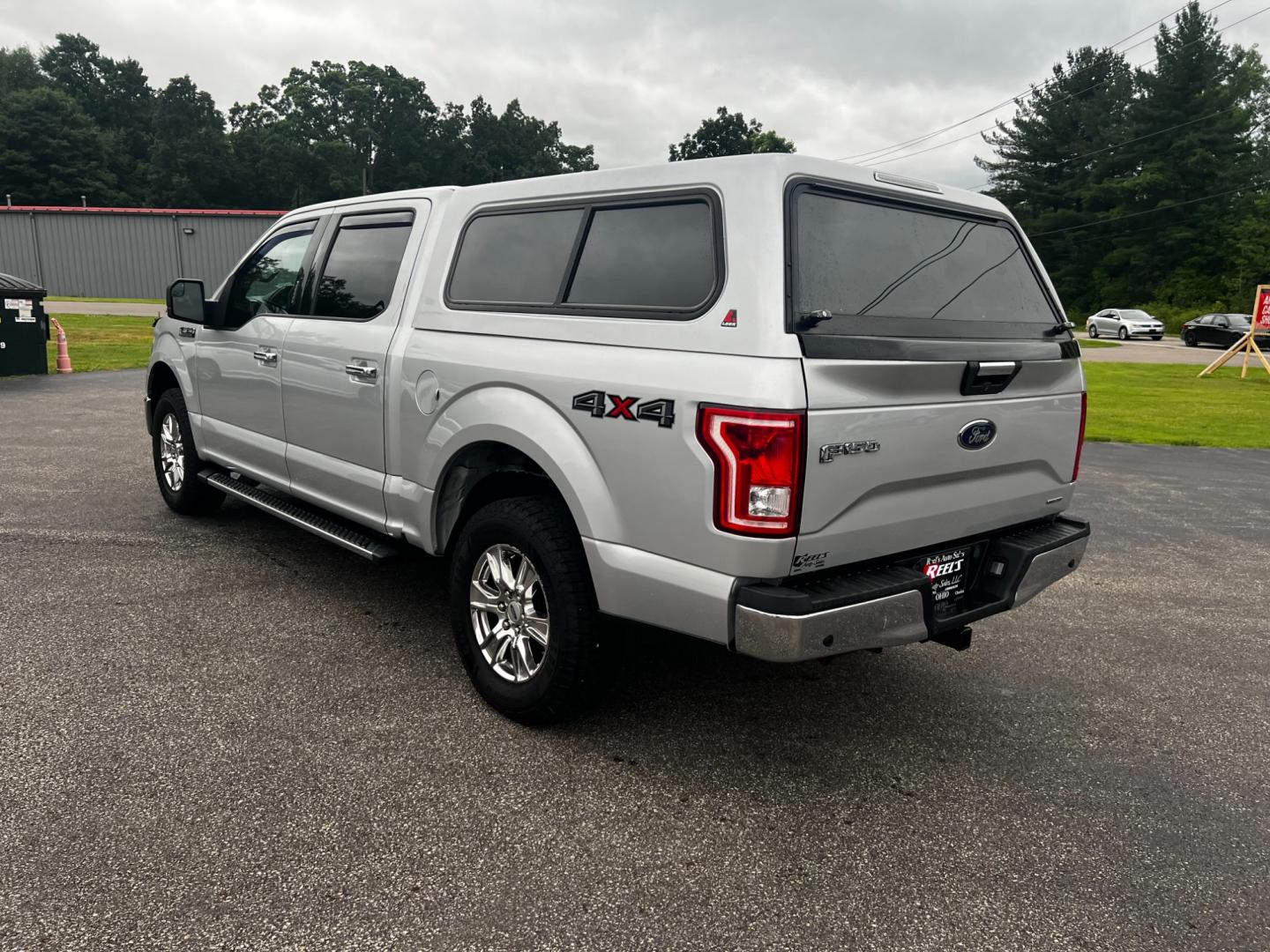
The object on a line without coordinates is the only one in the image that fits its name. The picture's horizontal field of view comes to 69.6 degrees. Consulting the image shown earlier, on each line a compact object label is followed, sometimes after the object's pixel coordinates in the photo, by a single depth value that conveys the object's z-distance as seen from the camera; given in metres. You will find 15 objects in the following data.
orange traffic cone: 14.56
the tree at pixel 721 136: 107.25
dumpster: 13.45
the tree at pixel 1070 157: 55.47
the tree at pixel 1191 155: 49.19
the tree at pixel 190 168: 83.38
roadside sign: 18.27
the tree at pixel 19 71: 100.34
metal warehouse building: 39.97
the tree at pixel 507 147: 104.06
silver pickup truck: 2.65
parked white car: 37.19
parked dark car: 30.98
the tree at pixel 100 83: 106.38
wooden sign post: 18.16
